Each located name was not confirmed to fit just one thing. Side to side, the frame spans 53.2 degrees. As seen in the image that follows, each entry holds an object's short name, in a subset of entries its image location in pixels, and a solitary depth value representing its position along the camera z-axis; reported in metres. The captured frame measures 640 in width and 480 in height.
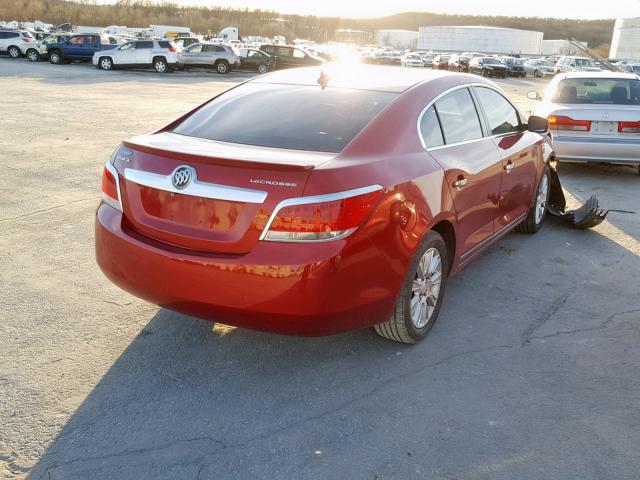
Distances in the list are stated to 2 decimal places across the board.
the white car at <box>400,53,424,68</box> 54.53
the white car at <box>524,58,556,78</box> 52.82
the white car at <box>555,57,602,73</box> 52.66
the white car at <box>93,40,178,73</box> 32.97
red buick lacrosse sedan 3.04
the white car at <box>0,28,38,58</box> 37.88
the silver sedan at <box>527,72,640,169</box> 8.65
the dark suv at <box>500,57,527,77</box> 47.44
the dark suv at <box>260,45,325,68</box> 35.09
